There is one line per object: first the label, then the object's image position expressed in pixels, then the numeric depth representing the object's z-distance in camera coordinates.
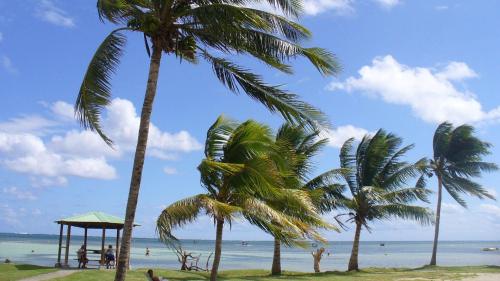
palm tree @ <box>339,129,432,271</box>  27.75
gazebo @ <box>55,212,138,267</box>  23.45
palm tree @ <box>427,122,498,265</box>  32.34
